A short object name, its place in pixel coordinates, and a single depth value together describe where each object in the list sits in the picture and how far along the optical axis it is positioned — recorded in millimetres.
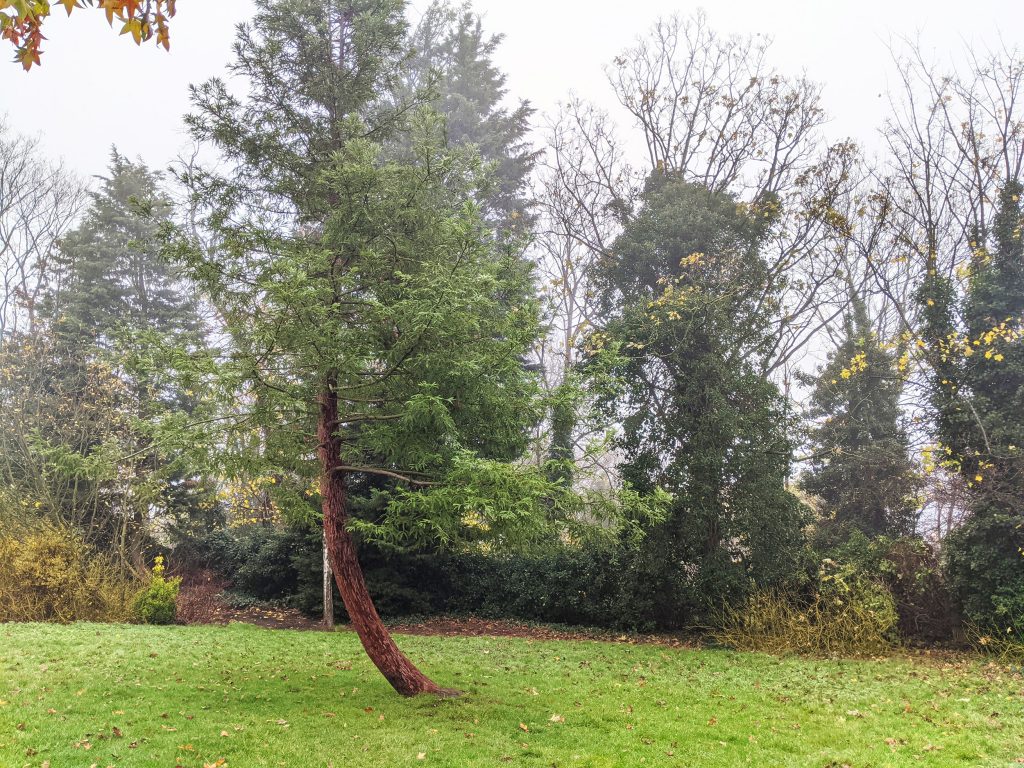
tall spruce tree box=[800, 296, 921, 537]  14312
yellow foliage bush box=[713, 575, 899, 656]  9992
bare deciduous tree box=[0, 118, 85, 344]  17094
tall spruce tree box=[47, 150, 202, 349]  17422
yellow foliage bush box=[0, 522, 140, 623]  11375
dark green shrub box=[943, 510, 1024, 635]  9656
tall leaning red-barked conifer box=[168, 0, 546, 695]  5609
